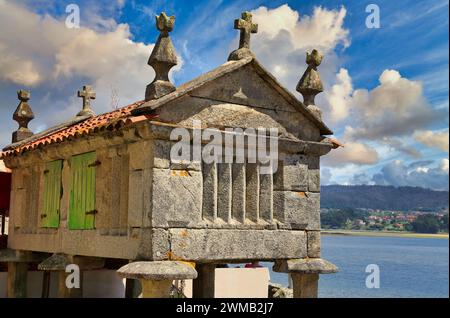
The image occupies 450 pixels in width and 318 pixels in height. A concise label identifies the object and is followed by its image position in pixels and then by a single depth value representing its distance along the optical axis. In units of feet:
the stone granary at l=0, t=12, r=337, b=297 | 24.16
